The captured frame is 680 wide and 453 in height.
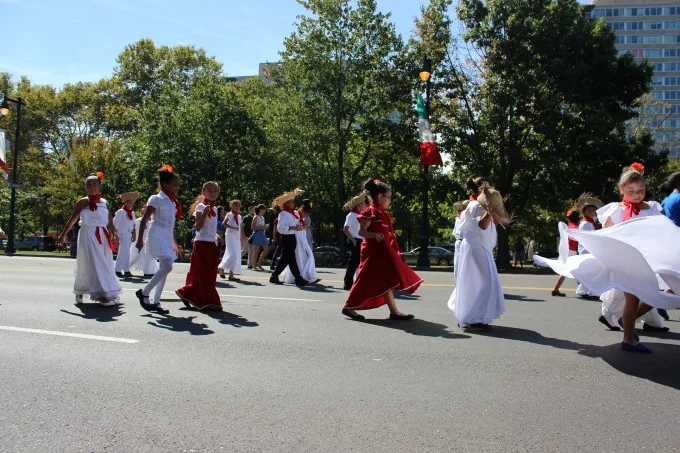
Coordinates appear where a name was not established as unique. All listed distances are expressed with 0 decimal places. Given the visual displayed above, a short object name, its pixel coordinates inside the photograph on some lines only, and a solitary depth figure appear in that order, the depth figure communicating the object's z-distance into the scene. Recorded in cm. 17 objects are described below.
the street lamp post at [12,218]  3519
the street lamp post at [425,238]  2567
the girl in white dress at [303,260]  1448
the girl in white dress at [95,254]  977
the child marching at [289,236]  1417
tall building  13225
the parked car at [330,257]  3156
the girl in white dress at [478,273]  793
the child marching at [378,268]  871
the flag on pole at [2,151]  2680
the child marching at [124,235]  1630
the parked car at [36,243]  5835
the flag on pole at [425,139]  2491
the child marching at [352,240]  1285
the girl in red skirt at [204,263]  950
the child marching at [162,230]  911
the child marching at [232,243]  1593
